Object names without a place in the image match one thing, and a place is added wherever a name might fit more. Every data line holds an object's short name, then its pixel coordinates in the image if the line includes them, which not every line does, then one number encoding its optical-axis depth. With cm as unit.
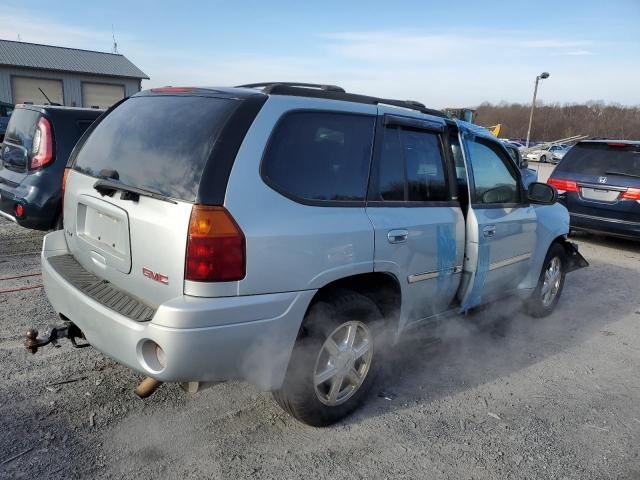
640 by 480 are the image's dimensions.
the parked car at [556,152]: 3667
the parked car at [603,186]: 738
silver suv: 226
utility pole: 2780
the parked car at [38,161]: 524
